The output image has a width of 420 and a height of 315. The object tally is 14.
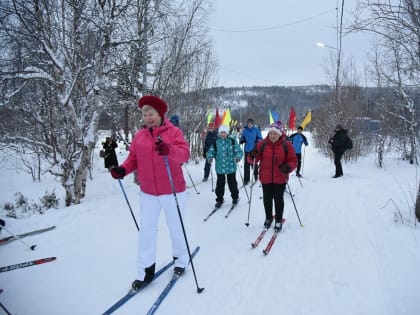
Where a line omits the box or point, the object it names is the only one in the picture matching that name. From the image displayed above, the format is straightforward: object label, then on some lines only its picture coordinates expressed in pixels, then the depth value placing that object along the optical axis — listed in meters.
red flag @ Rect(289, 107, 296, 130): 9.34
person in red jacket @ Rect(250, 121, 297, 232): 4.52
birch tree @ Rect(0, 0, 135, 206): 5.68
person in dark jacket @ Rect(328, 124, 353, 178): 9.81
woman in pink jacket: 3.01
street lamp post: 13.96
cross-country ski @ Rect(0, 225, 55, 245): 4.26
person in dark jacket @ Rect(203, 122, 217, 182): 8.88
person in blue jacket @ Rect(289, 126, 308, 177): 9.72
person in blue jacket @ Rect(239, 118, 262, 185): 8.31
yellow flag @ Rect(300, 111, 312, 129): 9.97
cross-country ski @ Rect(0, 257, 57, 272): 3.43
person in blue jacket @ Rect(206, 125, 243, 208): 6.08
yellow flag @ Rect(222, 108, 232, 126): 6.75
